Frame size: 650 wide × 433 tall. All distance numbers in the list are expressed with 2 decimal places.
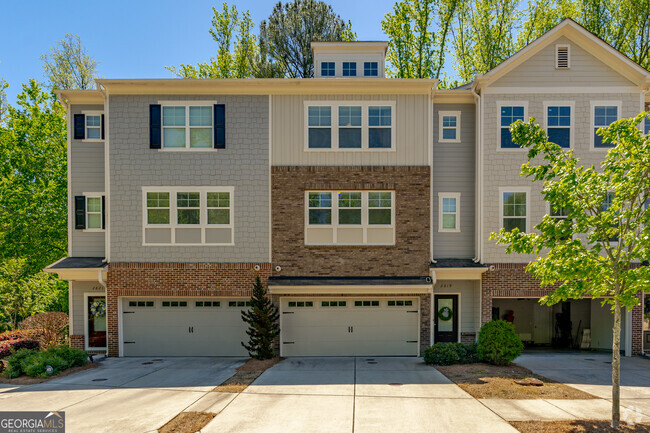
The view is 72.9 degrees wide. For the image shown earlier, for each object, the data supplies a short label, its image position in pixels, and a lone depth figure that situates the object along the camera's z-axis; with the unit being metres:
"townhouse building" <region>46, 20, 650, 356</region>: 15.53
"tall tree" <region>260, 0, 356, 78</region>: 30.53
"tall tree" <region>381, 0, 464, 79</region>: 25.86
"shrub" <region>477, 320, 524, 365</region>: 13.16
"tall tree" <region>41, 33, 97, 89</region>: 28.69
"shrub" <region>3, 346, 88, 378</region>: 12.77
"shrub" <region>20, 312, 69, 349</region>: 16.58
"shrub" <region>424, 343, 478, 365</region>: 13.69
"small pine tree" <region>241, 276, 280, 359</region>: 14.59
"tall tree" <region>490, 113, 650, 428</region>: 8.16
